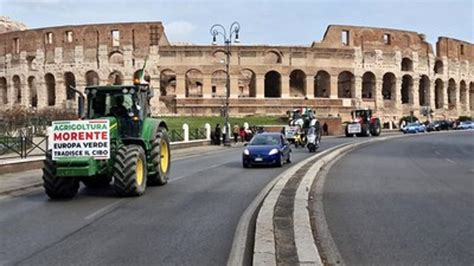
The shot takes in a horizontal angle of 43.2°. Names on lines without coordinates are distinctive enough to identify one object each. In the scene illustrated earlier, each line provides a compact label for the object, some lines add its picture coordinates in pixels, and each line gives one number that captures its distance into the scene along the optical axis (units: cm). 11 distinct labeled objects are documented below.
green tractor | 1348
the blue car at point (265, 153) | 2341
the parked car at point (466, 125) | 8431
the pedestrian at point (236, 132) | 5147
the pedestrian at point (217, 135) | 4625
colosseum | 7825
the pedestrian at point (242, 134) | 5212
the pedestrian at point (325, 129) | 6918
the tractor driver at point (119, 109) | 1517
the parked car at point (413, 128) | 7244
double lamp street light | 4631
